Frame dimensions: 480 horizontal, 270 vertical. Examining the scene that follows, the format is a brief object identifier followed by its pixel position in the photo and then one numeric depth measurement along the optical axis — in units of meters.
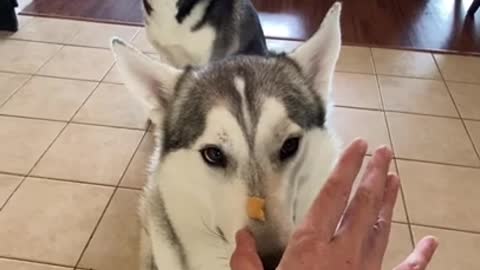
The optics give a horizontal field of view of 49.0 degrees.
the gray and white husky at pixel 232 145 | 0.95
